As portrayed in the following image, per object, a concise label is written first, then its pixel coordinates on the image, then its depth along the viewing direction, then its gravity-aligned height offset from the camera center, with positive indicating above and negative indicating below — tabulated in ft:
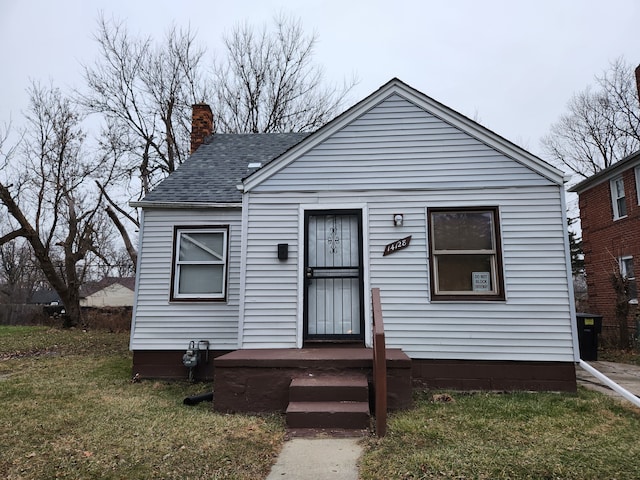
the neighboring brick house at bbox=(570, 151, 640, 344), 41.09 +7.94
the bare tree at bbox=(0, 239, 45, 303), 117.70 +8.43
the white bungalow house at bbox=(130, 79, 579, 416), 19.11 +2.66
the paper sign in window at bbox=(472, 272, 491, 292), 19.88 +1.05
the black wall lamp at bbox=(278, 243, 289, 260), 20.35 +2.44
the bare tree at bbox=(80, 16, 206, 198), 57.88 +29.51
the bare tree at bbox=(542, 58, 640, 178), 68.33 +33.21
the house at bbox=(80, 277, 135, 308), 156.97 +2.21
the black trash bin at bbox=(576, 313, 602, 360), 31.78 -2.49
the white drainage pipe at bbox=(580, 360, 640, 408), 15.44 -3.40
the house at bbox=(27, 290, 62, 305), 170.44 +0.95
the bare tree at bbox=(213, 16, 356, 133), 64.18 +34.46
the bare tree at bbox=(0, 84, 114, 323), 61.31 +18.64
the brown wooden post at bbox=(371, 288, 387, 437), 13.02 -2.59
